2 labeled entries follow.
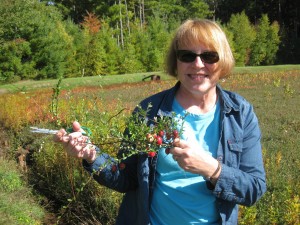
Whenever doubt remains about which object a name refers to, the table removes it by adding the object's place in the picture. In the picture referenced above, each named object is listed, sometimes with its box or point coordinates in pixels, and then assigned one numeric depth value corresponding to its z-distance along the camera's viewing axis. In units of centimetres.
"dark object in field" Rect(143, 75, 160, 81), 2425
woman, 195
